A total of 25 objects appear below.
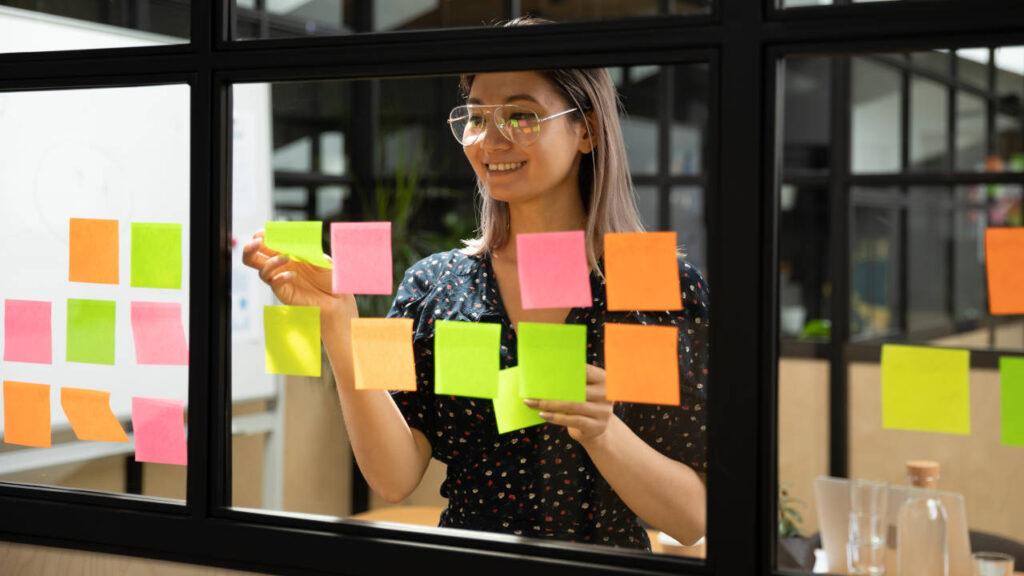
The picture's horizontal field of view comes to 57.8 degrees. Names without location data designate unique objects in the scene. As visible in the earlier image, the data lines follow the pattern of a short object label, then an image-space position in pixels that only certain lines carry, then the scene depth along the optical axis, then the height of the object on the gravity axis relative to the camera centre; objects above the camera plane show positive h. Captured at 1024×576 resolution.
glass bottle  1.50 -0.42
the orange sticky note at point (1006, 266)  1.01 +0.02
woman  1.25 -0.12
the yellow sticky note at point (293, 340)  1.32 -0.09
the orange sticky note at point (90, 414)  1.44 -0.22
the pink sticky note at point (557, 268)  1.21 +0.01
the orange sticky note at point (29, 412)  1.49 -0.22
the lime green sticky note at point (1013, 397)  1.03 -0.13
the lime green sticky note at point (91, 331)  1.41 -0.09
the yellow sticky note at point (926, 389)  1.04 -0.12
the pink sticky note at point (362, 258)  1.31 +0.03
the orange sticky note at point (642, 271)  1.15 +0.01
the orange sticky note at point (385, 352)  1.29 -0.11
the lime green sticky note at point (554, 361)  1.19 -0.11
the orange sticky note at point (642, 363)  1.15 -0.11
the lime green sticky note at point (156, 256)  1.37 +0.03
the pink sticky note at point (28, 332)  1.48 -0.09
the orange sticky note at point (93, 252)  1.42 +0.03
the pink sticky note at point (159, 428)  1.40 -0.23
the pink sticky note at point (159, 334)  1.39 -0.09
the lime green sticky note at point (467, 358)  1.24 -0.11
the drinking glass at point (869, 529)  1.56 -0.42
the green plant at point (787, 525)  1.78 -0.49
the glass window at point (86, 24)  1.49 +0.58
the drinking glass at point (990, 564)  1.58 -0.49
